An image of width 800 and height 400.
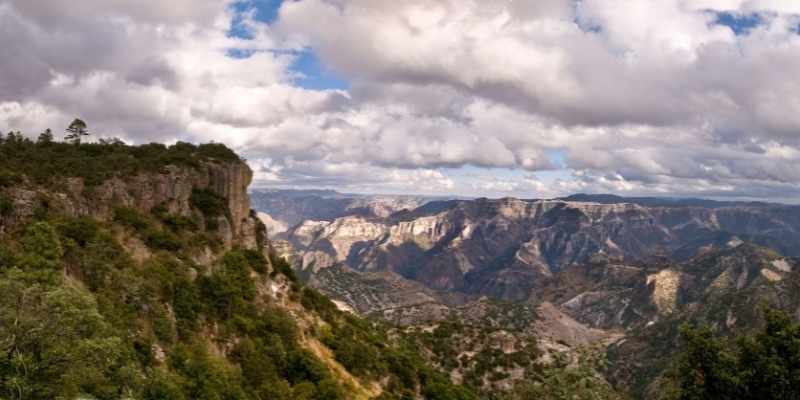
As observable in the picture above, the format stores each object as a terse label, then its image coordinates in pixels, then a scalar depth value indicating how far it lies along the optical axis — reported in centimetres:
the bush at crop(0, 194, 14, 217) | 6762
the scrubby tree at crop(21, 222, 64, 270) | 5900
